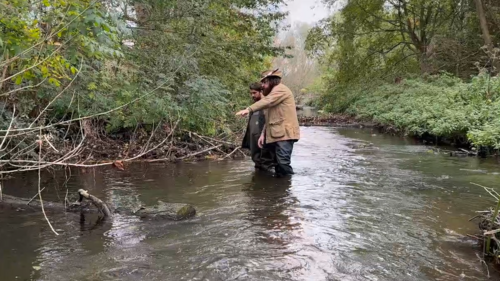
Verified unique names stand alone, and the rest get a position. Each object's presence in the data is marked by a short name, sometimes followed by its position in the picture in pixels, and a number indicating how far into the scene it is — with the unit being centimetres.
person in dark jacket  844
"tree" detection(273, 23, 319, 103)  5147
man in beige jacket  784
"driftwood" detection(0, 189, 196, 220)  515
